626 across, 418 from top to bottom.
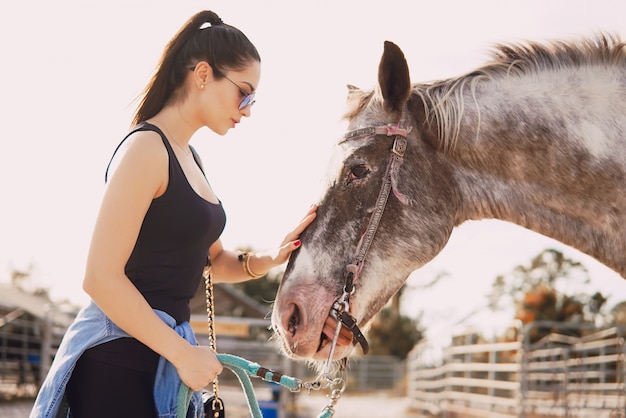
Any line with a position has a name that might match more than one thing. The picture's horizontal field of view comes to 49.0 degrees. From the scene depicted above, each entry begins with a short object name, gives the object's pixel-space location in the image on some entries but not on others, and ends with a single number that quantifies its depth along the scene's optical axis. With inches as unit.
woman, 62.2
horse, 80.0
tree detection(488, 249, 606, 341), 768.3
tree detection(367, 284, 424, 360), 1239.5
